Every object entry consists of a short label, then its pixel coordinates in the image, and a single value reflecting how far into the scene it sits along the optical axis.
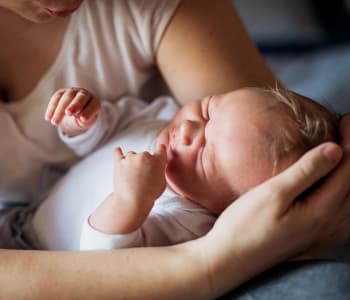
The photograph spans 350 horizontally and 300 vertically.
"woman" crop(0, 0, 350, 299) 0.83
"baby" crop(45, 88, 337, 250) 0.71
